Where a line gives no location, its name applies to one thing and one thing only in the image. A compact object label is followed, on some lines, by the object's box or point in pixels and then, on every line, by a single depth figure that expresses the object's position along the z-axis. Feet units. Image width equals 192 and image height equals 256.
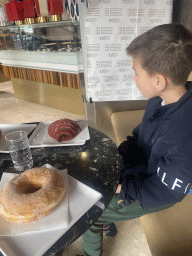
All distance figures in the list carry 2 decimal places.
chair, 1.87
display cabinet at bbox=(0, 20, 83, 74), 6.99
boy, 1.93
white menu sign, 4.38
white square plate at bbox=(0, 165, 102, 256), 1.24
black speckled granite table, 1.47
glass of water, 2.07
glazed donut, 1.40
